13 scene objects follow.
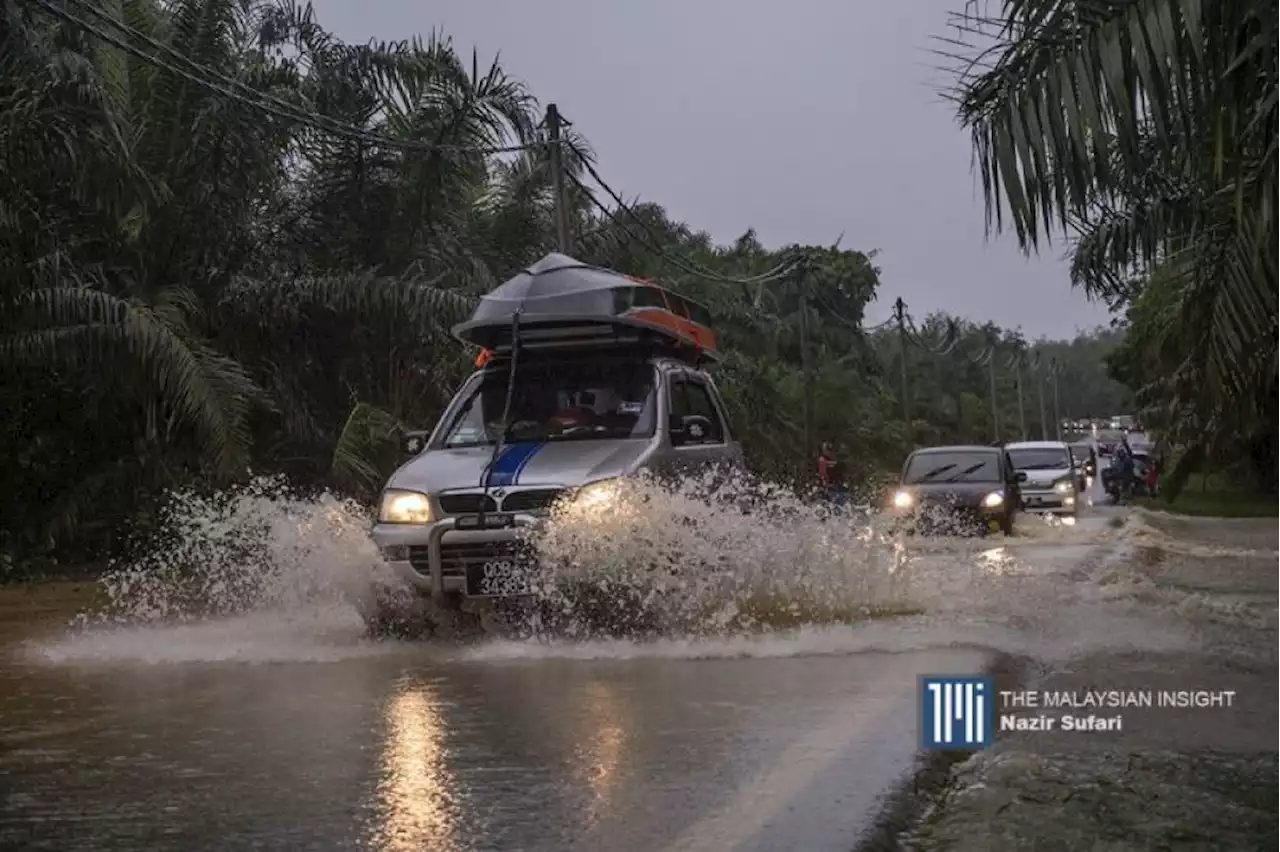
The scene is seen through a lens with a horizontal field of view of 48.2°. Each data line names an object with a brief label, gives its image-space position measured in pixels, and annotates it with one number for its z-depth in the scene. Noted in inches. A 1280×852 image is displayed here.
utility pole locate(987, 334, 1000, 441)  3157.0
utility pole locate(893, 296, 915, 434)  2016.5
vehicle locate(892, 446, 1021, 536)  730.6
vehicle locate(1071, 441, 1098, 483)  1544.0
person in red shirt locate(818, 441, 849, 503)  924.6
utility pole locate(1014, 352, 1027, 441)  3617.1
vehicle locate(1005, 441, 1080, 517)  997.2
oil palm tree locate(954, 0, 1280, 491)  241.1
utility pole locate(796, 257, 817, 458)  1537.9
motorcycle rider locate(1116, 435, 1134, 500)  1379.2
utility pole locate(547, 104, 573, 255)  770.2
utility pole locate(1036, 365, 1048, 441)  4256.9
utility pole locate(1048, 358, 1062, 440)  4325.8
